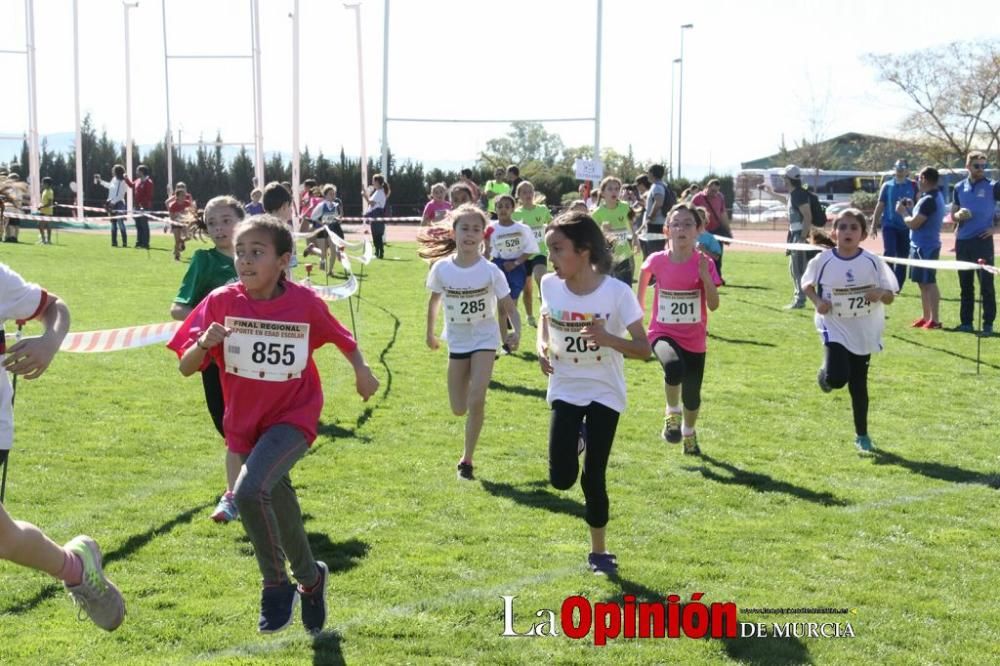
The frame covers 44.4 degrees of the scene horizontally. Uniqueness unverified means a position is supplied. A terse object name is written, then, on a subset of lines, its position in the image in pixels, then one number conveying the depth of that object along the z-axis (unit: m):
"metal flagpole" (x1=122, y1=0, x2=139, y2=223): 36.78
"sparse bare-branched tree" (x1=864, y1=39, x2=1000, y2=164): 51.72
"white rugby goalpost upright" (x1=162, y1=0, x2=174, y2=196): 35.91
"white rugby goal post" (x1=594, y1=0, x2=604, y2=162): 32.25
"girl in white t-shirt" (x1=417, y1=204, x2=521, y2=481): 8.94
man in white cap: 19.23
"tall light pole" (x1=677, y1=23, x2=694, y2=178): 64.81
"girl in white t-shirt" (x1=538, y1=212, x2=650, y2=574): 6.38
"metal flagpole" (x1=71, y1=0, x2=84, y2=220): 36.28
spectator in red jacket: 32.19
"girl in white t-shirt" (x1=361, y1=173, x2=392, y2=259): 30.30
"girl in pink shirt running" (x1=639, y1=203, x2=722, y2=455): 9.12
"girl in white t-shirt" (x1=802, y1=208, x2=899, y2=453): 9.52
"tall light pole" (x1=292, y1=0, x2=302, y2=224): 31.50
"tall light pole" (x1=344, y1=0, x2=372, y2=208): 35.11
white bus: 63.00
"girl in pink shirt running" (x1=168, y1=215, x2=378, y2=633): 5.28
